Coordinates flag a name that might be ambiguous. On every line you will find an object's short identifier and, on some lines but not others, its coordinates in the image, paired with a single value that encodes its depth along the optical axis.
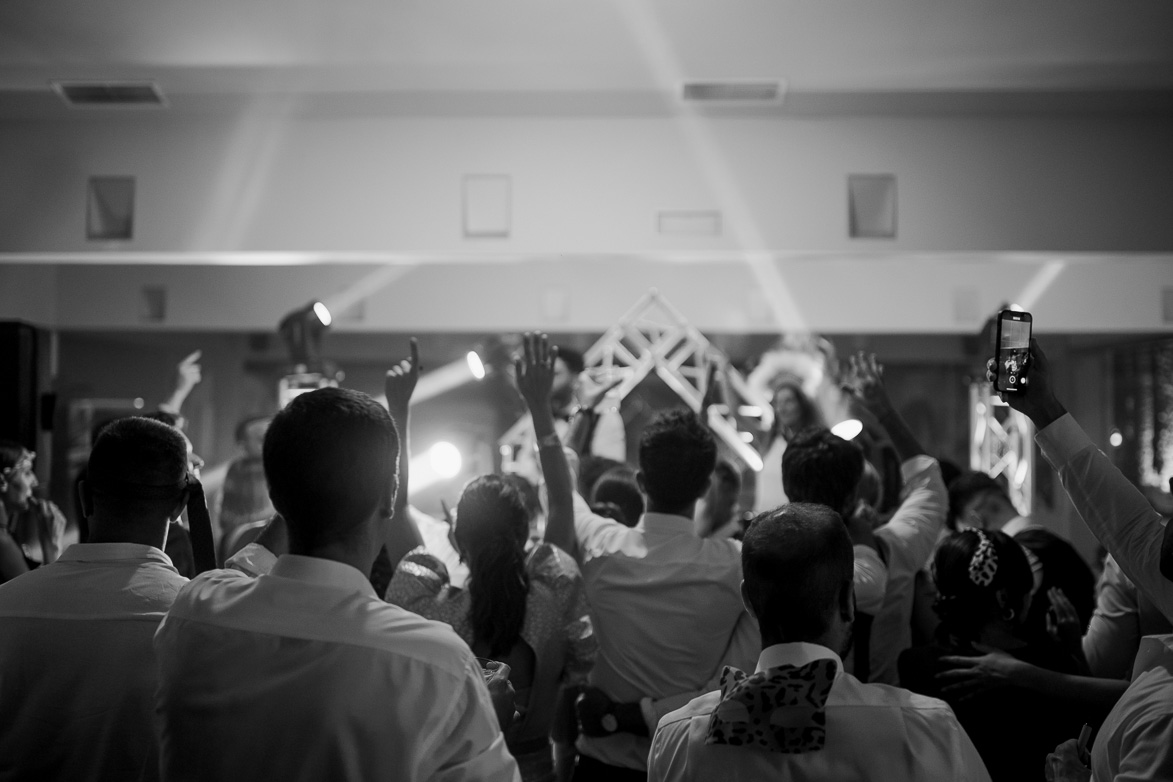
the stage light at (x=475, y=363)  2.86
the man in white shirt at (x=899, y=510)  1.99
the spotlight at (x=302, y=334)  3.75
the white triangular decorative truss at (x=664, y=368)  4.60
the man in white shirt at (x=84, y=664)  1.36
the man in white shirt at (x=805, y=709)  1.12
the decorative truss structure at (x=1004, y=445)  5.71
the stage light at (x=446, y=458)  3.34
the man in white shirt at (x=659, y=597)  1.98
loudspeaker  3.45
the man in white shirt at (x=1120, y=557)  1.22
